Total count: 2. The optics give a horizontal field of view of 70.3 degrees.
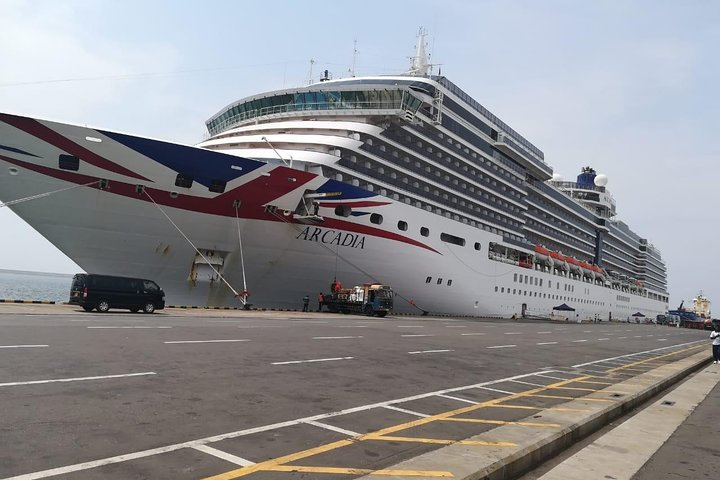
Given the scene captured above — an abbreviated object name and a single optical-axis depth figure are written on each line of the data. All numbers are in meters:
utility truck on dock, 28.75
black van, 19.59
